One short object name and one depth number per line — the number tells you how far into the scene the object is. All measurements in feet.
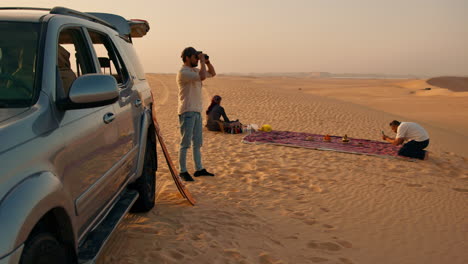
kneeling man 26.96
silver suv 5.18
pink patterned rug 29.64
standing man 18.72
